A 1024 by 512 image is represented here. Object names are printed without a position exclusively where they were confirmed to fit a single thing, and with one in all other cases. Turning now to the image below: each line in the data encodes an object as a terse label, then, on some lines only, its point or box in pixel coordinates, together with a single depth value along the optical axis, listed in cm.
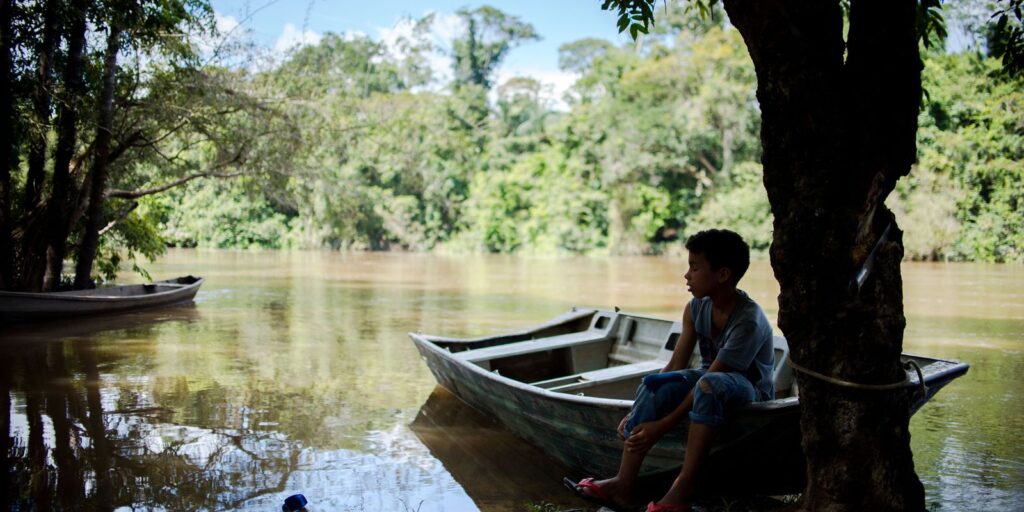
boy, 323
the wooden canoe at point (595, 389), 352
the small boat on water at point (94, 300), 1001
